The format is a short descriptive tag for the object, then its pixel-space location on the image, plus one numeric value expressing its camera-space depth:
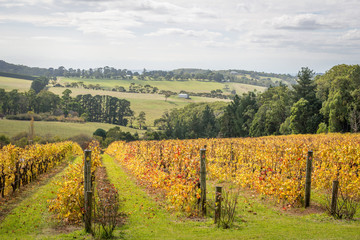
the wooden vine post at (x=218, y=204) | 8.31
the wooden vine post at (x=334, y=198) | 8.78
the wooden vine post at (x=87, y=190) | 7.91
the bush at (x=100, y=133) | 70.72
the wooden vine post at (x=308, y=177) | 9.84
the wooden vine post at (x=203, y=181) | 9.21
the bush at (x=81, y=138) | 64.72
